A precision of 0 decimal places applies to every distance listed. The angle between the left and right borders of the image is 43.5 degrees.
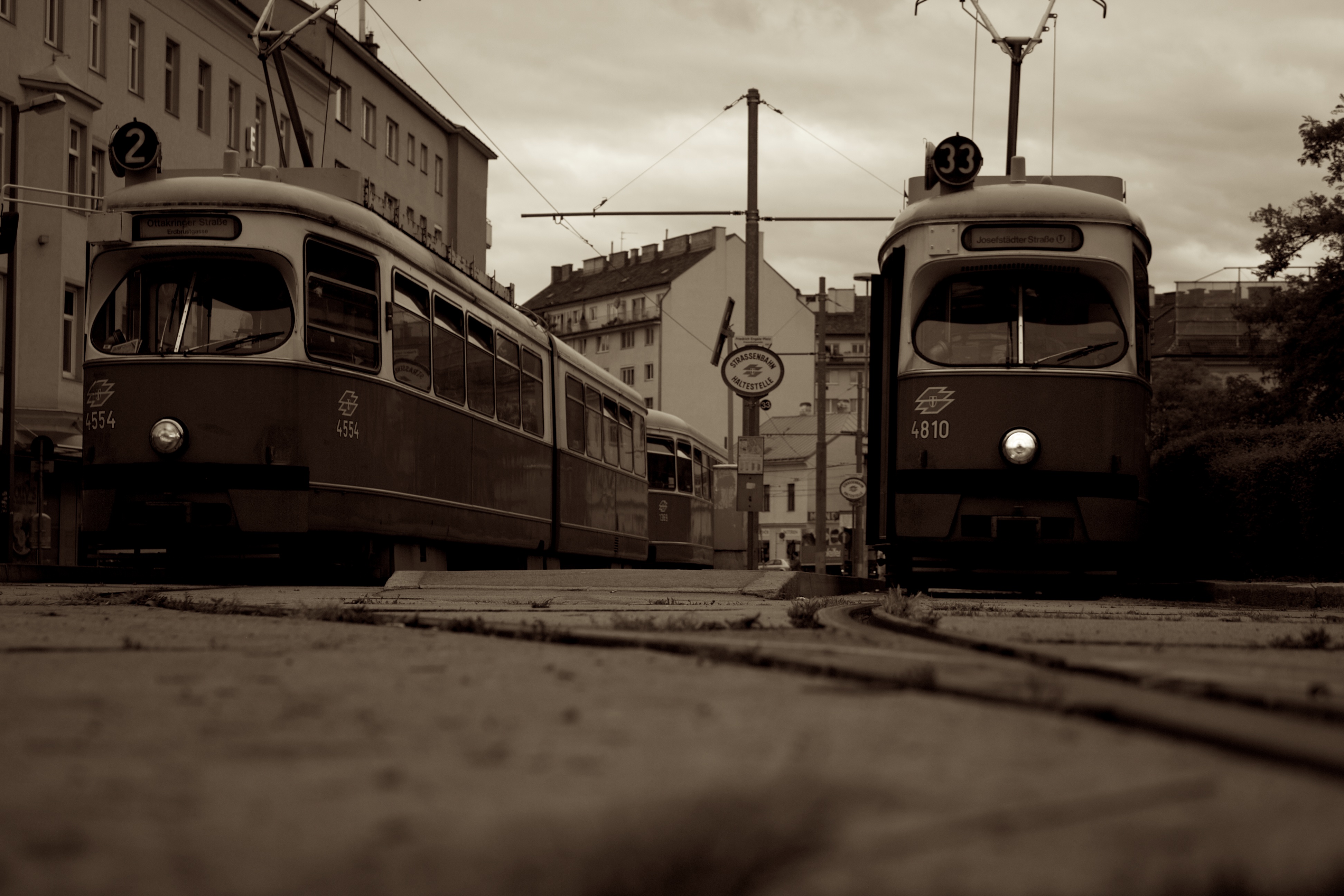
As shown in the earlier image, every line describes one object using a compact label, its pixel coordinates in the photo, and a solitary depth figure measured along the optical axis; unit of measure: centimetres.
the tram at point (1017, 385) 1266
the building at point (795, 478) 9994
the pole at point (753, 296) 2478
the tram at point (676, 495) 3048
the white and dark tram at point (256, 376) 1348
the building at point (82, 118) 3206
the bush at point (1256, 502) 1272
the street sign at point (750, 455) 2405
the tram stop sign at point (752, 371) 2275
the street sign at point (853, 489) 4478
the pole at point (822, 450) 4372
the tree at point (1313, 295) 3231
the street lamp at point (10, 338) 2459
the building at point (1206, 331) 9044
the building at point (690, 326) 10194
